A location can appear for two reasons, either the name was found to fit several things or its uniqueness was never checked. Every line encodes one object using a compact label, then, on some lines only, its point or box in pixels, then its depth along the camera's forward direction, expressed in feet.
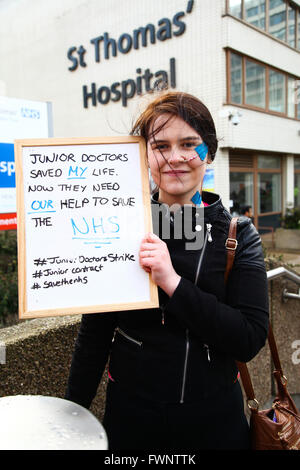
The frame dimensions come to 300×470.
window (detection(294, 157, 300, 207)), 50.98
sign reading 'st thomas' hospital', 37.22
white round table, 2.80
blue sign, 10.80
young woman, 4.04
